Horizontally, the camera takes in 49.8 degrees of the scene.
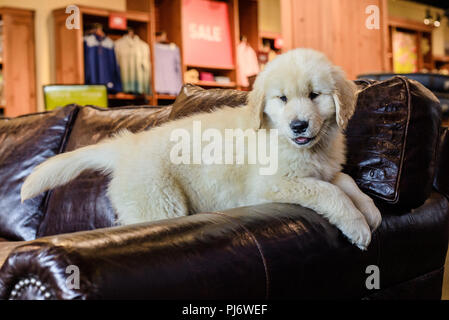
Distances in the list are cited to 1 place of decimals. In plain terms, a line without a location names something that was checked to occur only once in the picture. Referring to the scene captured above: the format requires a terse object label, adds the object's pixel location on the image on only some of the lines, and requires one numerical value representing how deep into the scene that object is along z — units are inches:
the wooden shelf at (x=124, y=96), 312.3
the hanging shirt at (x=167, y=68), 330.3
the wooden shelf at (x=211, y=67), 354.0
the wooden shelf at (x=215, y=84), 349.1
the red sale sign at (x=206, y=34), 343.6
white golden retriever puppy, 65.2
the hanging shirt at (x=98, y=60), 301.3
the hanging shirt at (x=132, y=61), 315.6
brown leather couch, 34.1
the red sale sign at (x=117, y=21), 308.3
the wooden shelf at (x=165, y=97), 332.8
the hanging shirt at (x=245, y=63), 365.4
